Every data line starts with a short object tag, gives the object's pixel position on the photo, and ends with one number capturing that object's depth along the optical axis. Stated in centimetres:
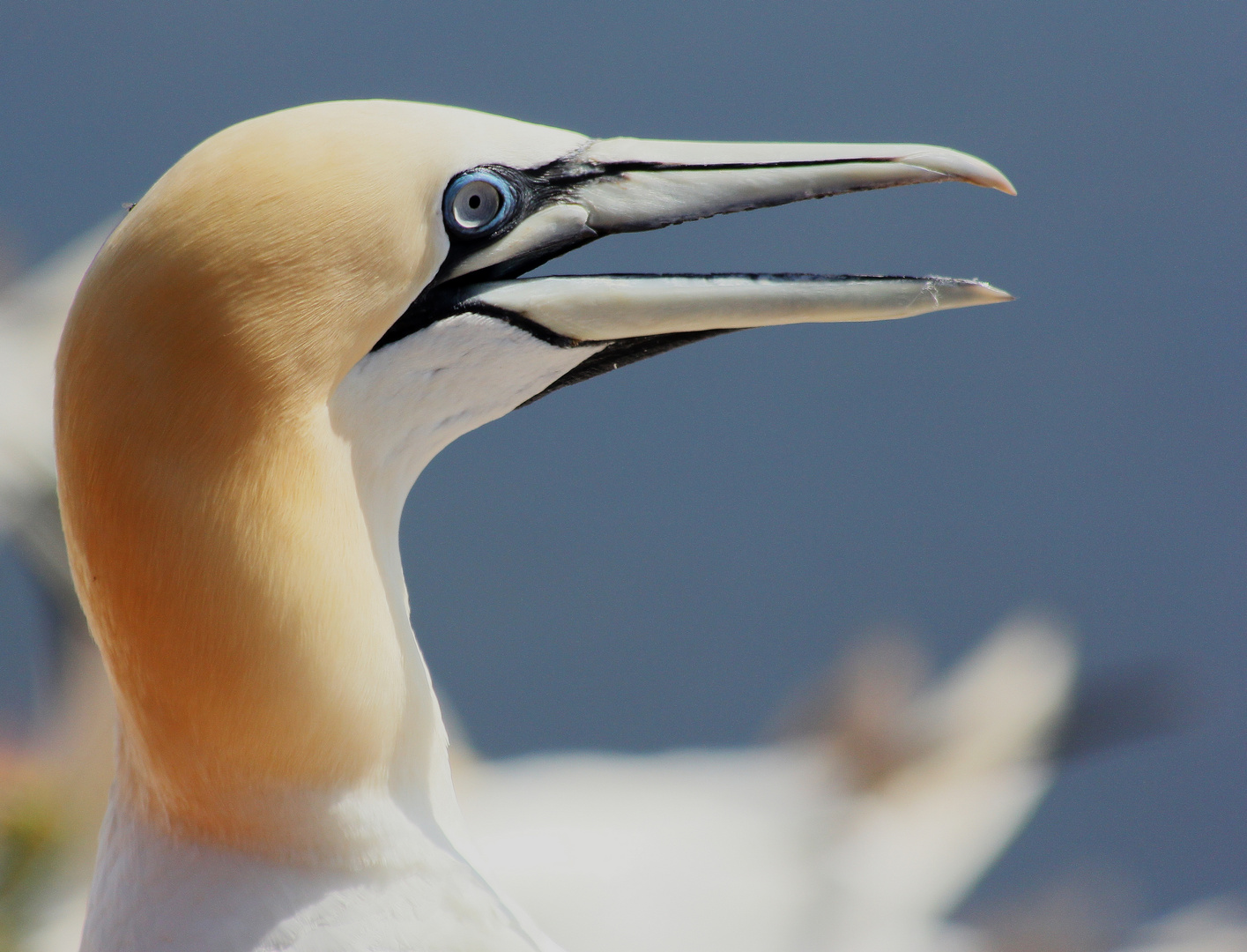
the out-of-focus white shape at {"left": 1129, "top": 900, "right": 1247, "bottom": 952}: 662
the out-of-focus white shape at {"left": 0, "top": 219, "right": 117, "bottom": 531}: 489
